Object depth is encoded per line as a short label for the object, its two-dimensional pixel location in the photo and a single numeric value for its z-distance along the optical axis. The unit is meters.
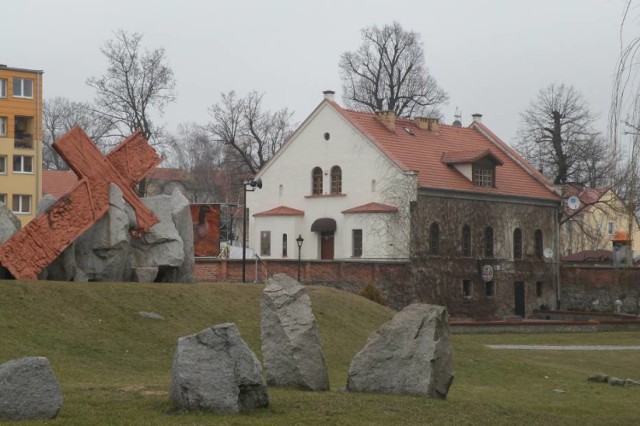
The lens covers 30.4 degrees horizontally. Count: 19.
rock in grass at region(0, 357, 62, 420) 12.62
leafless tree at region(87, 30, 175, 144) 64.06
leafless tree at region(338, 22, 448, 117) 76.94
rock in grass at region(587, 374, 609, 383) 24.30
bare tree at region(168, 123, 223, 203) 107.75
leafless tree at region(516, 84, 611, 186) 70.69
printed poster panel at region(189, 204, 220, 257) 38.47
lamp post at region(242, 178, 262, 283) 42.66
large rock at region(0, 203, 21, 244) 27.73
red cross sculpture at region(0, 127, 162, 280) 27.41
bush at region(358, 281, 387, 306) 44.44
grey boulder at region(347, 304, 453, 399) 16.31
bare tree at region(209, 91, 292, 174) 78.06
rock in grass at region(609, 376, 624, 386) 23.39
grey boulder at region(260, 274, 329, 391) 16.80
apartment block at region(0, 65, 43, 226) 77.88
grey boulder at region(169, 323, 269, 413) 13.48
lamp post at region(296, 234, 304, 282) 55.14
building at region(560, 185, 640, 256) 68.24
